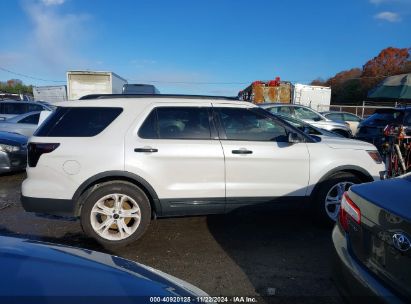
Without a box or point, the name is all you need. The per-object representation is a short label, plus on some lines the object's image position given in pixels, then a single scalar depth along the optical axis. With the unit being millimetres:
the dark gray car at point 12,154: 7824
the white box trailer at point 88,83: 18031
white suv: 4113
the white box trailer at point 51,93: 23906
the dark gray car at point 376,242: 2008
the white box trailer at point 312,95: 21016
